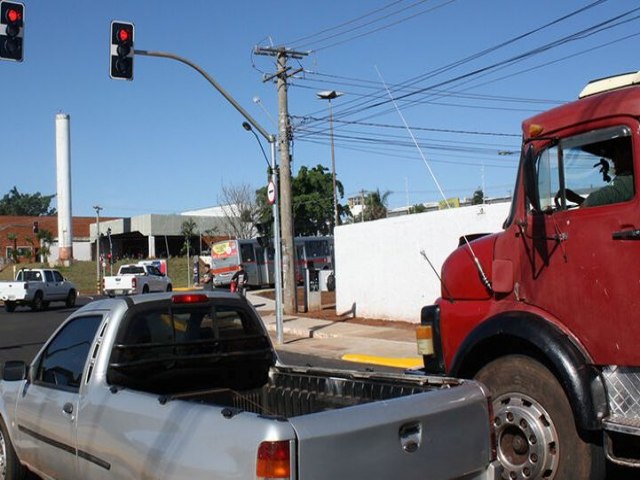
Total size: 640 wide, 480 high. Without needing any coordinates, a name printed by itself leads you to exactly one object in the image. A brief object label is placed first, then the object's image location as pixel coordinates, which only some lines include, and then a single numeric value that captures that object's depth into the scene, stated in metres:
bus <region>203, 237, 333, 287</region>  41.25
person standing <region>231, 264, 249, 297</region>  27.61
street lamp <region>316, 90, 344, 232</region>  26.56
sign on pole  16.23
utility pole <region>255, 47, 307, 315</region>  22.41
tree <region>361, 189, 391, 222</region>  72.69
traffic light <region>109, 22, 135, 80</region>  15.49
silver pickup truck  3.02
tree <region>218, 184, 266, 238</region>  70.00
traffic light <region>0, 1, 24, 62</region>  13.73
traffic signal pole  16.30
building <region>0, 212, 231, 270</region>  85.38
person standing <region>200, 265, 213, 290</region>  28.25
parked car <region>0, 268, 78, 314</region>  29.72
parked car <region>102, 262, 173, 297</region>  34.88
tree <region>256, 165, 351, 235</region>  56.88
